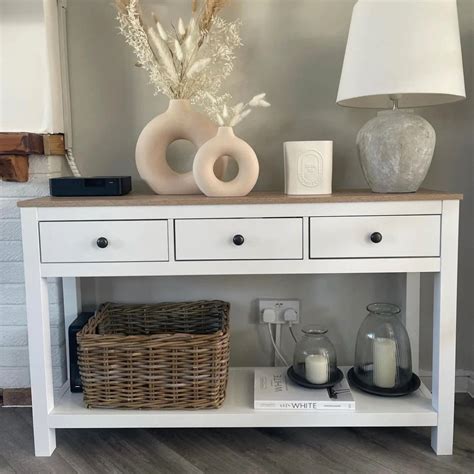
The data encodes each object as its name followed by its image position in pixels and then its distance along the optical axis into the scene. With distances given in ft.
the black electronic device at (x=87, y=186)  5.13
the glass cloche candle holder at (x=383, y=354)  5.33
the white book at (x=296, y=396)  5.02
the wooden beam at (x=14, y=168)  5.57
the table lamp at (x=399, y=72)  4.66
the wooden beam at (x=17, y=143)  5.49
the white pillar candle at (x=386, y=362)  5.32
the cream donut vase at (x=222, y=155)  4.86
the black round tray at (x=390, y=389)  5.23
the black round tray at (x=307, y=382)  5.30
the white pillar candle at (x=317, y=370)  5.37
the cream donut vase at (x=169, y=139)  5.40
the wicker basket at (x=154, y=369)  4.92
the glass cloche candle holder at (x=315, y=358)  5.38
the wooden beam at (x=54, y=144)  5.65
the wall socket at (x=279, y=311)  6.19
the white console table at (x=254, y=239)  4.67
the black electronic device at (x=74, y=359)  5.51
